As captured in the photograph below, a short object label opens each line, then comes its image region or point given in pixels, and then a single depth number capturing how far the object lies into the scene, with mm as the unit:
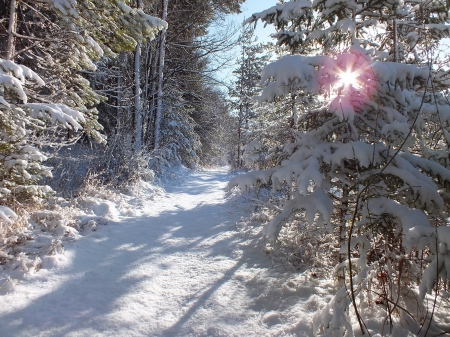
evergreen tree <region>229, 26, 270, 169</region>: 18656
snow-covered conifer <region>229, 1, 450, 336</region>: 2227
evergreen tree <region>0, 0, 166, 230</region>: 3867
